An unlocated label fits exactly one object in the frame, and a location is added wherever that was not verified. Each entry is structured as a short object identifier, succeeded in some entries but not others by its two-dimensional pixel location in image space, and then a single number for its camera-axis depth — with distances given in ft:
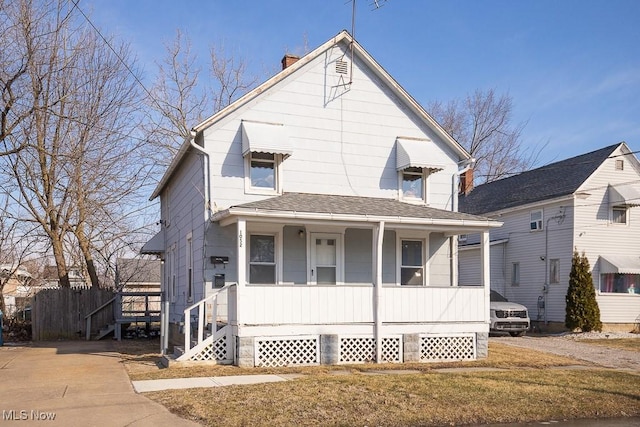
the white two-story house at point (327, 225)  46.47
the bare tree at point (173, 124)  104.17
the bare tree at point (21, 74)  55.57
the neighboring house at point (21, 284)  83.46
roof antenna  53.61
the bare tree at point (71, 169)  70.23
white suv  75.77
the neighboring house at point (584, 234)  83.97
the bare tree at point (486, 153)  143.95
